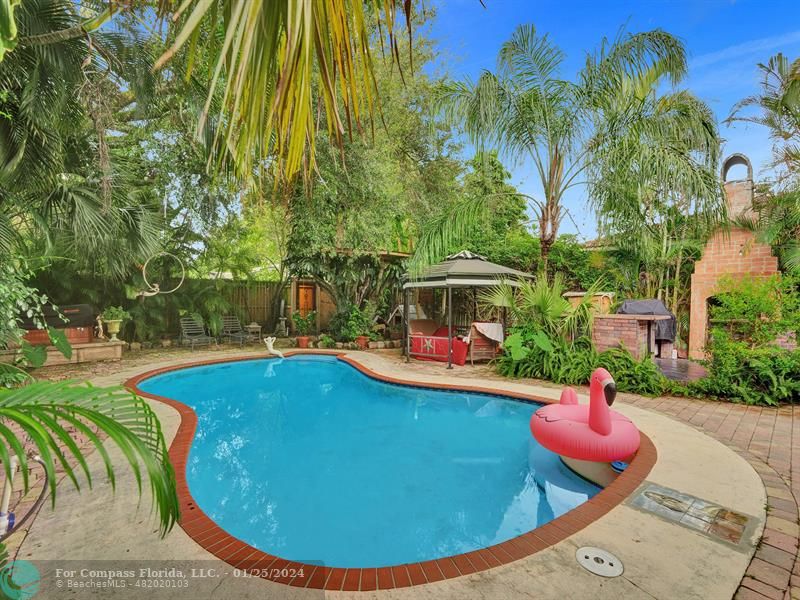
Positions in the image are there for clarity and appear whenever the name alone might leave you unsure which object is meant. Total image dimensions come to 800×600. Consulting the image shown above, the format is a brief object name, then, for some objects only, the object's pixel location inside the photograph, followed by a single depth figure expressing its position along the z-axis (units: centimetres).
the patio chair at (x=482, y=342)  962
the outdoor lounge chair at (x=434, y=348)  983
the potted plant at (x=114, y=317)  1059
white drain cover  238
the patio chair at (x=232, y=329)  1355
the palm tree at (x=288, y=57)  96
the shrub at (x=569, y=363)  682
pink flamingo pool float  380
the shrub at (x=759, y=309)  589
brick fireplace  893
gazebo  946
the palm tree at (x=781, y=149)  848
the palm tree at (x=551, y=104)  743
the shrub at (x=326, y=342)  1273
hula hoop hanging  1091
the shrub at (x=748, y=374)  582
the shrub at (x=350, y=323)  1269
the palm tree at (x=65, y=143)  439
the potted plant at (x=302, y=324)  1447
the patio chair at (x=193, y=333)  1232
